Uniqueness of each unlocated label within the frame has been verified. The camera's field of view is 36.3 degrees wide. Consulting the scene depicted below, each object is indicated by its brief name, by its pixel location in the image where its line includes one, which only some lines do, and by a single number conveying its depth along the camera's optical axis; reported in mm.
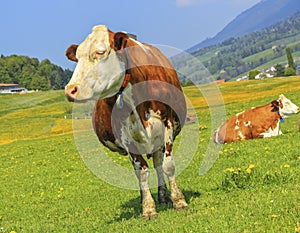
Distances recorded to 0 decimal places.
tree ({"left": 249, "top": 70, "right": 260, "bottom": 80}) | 164175
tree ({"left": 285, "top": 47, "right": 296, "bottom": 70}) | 146600
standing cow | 7176
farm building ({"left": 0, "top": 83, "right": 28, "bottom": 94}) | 195750
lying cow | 19469
